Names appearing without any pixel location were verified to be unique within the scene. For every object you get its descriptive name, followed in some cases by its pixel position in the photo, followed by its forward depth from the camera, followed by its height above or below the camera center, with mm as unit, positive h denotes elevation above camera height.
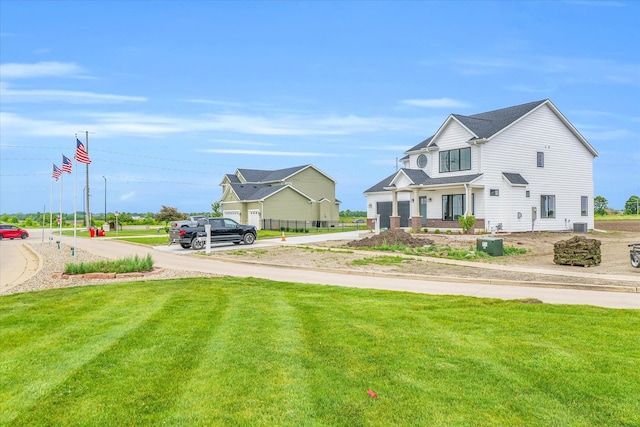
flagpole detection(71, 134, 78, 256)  23502 +1188
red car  46312 -1024
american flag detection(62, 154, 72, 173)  28012 +3400
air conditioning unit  39031 -608
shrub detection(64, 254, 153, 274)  15827 -1530
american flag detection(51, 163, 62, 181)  34219 +3549
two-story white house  35656 +3676
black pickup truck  27953 -757
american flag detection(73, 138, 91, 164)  23756 +3384
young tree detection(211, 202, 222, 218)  72500 +2170
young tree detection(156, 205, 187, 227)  78625 +1039
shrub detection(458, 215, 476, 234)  33750 -89
